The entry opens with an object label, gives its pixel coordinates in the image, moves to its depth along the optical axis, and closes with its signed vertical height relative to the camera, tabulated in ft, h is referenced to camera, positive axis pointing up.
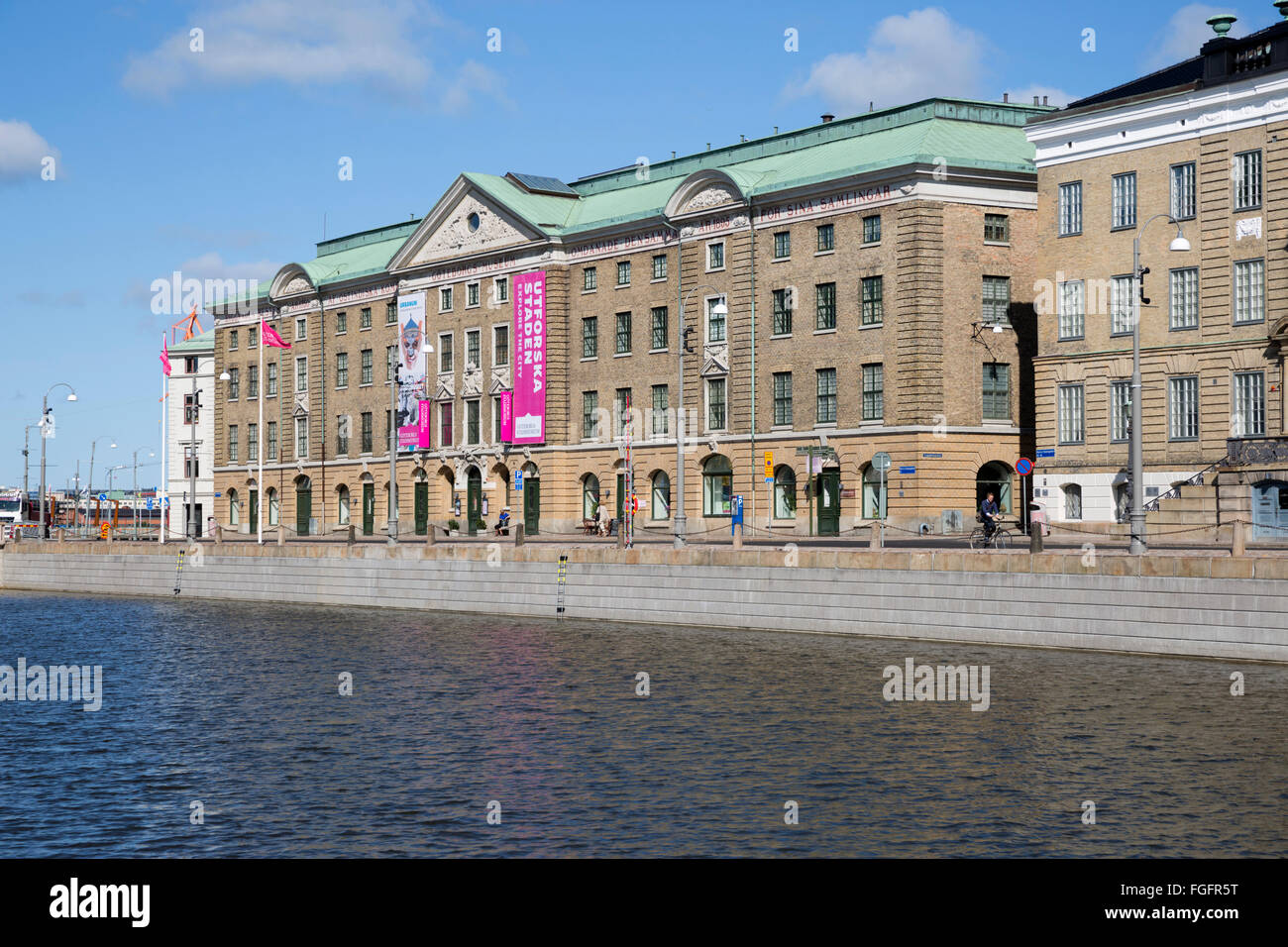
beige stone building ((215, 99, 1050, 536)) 215.51 +28.45
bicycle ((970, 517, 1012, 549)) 155.22 -2.93
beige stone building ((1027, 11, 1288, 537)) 174.81 +26.18
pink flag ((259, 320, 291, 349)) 252.01 +28.87
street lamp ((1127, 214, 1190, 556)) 121.29 +3.36
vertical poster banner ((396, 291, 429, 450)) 300.81 +27.27
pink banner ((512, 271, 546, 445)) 272.51 +27.02
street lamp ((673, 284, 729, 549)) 161.77 +3.36
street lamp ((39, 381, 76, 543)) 288.10 +18.39
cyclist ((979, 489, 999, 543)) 157.79 -0.43
